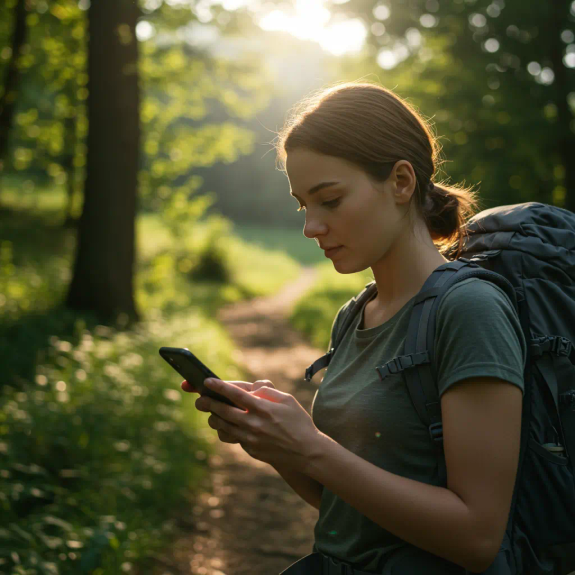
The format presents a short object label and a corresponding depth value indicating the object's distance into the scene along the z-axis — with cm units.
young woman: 133
